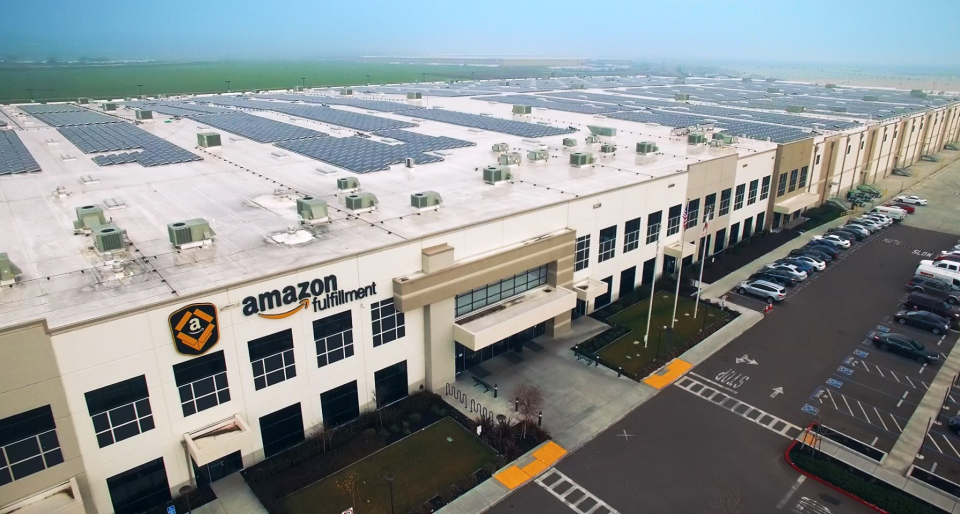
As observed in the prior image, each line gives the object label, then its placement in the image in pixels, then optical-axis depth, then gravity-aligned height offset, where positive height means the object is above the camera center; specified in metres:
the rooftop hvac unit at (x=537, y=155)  57.19 -8.61
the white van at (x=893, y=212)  75.25 -18.67
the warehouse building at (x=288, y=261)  25.83 -10.84
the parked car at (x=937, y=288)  50.56 -19.11
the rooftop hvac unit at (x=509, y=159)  54.03 -8.53
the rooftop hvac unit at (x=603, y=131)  71.38 -8.04
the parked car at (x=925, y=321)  45.38 -19.37
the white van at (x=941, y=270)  54.22 -18.71
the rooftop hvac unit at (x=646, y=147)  61.66 -8.51
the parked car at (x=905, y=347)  41.38 -19.48
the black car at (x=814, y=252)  60.23 -18.83
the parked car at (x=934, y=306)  47.97 -19.33
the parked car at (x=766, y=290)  50.81 -19.02
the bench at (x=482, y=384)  38.09 -20.01
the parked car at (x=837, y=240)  63.97 -18.67
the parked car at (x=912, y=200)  82.62 -18.72
